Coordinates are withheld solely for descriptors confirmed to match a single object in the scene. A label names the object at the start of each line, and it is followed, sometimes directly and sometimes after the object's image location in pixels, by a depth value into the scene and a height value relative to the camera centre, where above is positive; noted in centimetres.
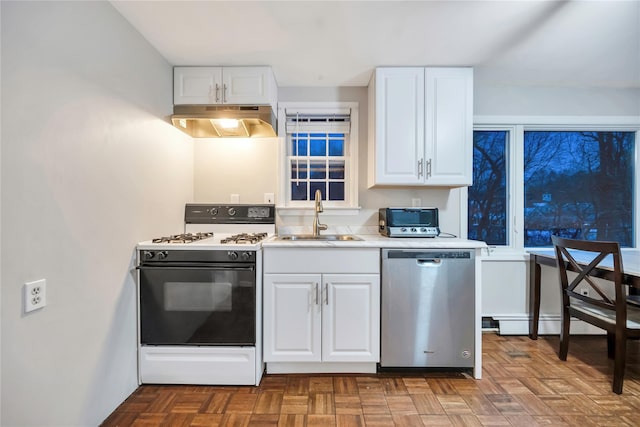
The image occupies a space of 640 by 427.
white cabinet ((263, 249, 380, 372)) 186 -67
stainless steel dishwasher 185 -63
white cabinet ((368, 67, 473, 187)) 218 +68
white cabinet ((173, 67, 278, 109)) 219 +99
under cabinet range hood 209 +71
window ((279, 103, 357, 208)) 255 +55
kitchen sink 233 -21
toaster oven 227 -8
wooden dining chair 171 -64
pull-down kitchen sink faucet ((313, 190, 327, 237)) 233 -7
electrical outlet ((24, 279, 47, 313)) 107 -33
